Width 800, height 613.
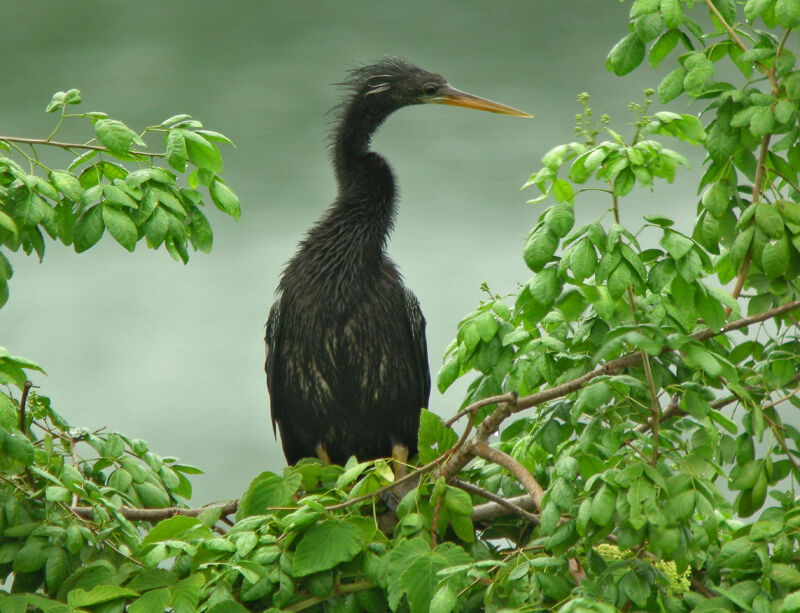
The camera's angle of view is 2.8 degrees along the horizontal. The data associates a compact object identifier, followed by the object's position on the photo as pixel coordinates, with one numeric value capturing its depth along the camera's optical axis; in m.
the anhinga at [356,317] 14.69
